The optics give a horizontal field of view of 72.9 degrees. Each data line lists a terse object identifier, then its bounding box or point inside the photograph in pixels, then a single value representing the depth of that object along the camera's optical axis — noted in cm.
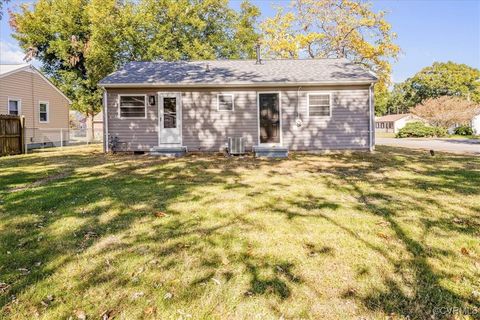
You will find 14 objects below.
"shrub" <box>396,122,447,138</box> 3312
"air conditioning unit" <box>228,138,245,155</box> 1306
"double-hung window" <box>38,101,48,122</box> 2119
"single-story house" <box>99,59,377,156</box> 1388
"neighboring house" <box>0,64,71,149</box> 1872
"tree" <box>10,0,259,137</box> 2622
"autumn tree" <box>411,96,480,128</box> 3728
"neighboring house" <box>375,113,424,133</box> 5978
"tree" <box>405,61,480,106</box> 6350
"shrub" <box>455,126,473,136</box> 3684
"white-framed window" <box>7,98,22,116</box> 1894
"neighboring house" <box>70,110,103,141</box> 2662
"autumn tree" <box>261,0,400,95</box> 2559
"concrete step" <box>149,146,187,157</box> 1317
